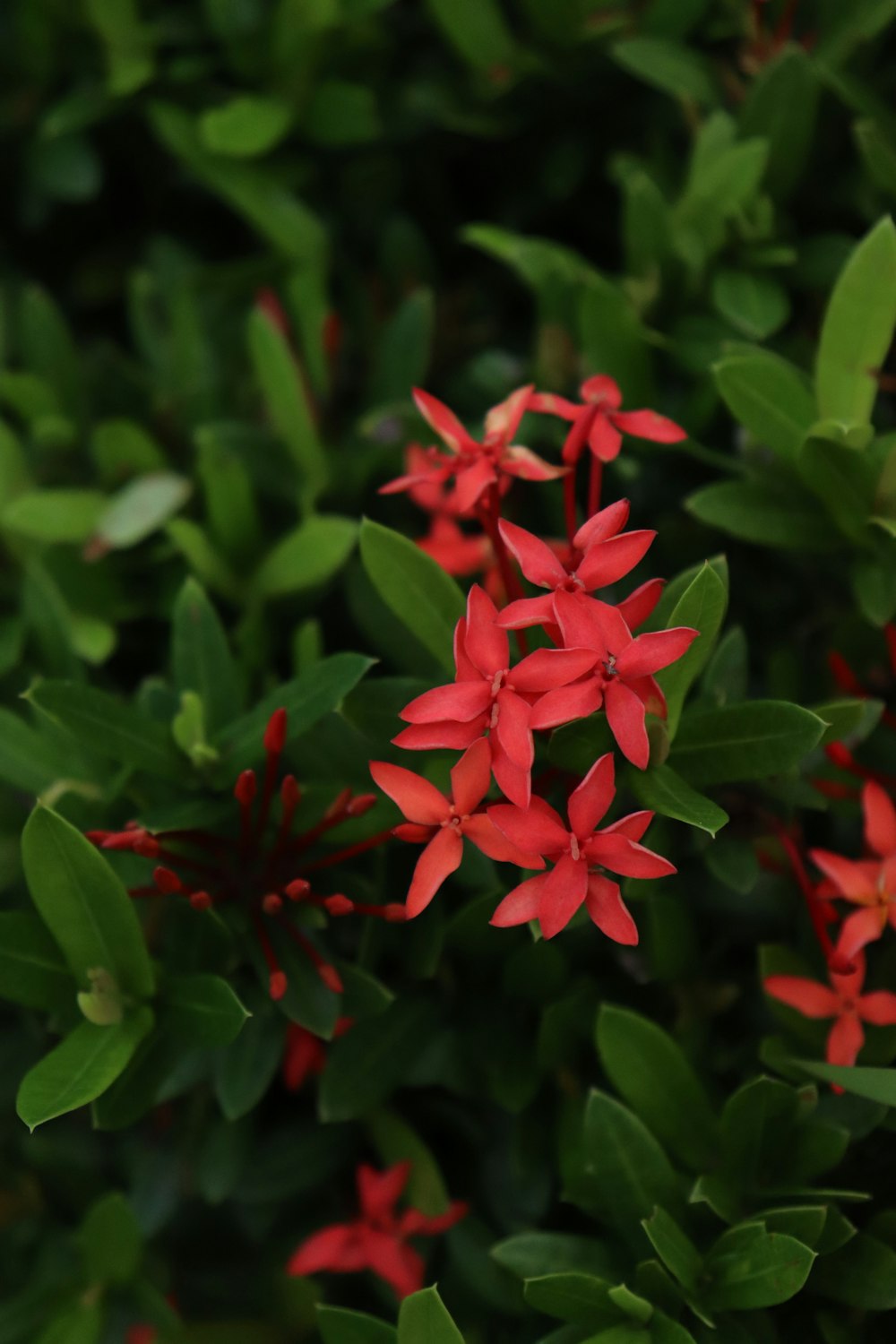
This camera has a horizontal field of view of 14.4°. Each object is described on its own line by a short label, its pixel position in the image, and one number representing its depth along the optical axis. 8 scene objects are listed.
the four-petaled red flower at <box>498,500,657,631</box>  0.54
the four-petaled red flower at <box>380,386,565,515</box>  0.56
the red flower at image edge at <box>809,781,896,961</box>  0.56
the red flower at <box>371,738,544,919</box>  0.54
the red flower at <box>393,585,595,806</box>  0.53
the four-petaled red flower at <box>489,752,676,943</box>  0.53
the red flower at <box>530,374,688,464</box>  0.57
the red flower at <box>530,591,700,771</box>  0.53
